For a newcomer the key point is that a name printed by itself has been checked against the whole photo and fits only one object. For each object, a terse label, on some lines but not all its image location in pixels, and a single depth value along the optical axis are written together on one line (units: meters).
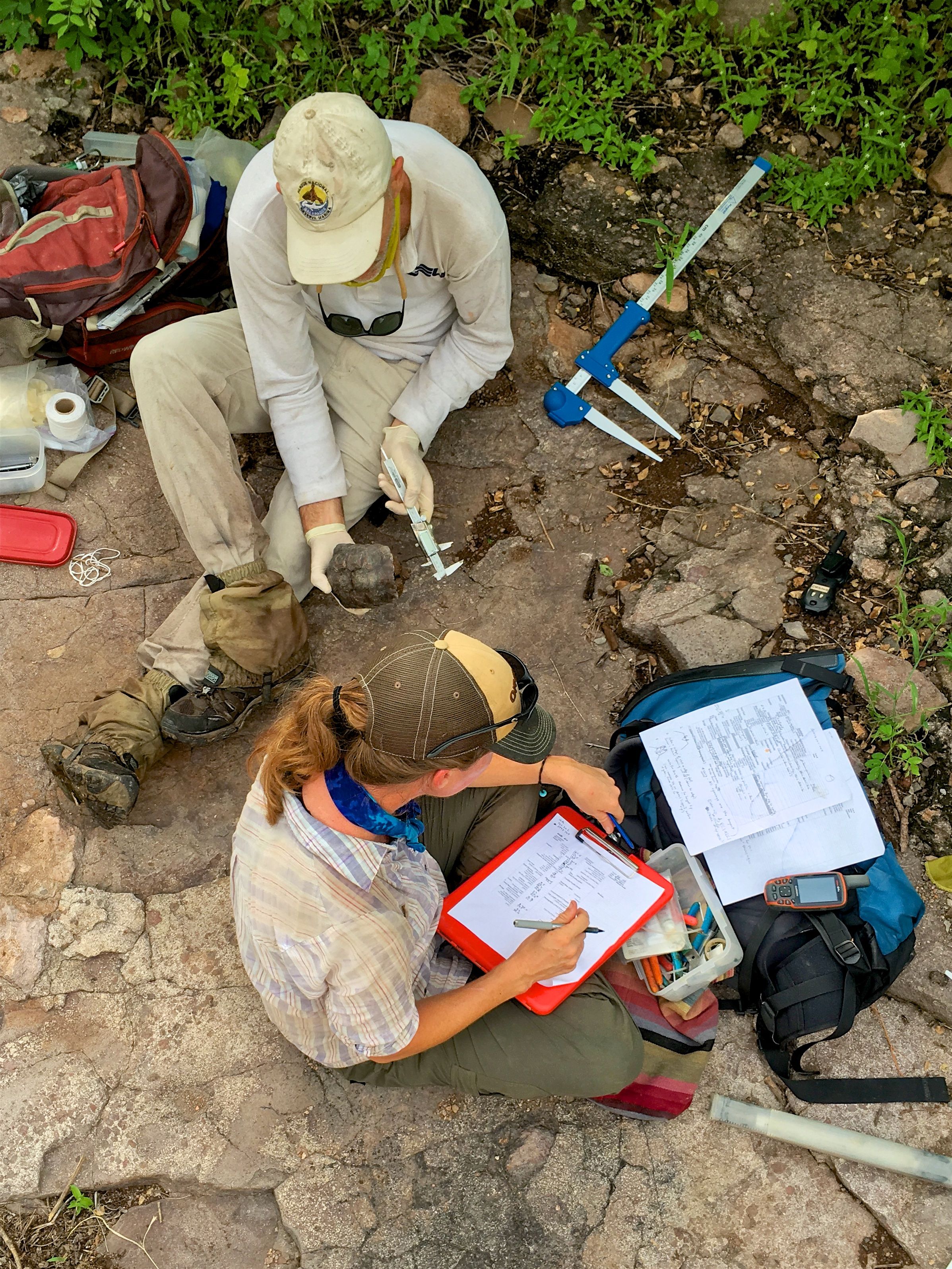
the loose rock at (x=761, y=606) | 3.11
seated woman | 1.89
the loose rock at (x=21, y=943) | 2.79
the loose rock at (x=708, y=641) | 3.07
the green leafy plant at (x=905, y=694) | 2.89
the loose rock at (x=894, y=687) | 2.95
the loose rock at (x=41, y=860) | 2.88
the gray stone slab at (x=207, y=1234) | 2.54
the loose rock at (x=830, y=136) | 3.46
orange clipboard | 2.42
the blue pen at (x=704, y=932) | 2.56
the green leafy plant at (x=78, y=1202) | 2.57
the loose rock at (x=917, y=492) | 3.16
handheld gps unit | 2.48
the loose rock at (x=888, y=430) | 3.22
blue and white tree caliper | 3.40
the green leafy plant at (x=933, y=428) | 3.17
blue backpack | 2.48
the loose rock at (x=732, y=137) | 3.47
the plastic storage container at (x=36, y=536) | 3.28
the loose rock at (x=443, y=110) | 3.52
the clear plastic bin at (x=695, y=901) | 2.47
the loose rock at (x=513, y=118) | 3.51
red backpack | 3.10
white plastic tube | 2.54
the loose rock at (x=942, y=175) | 3.38
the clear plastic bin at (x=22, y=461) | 3.32
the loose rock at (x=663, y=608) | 3.14
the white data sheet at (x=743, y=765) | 2.66
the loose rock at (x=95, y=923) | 2.82
